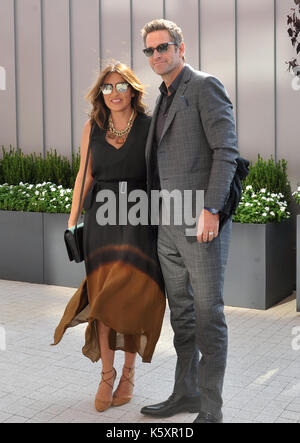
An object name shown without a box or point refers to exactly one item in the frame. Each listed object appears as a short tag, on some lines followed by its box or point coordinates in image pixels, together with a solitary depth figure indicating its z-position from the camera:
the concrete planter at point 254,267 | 6.60
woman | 4.02
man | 3.52
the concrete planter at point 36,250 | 7.72
